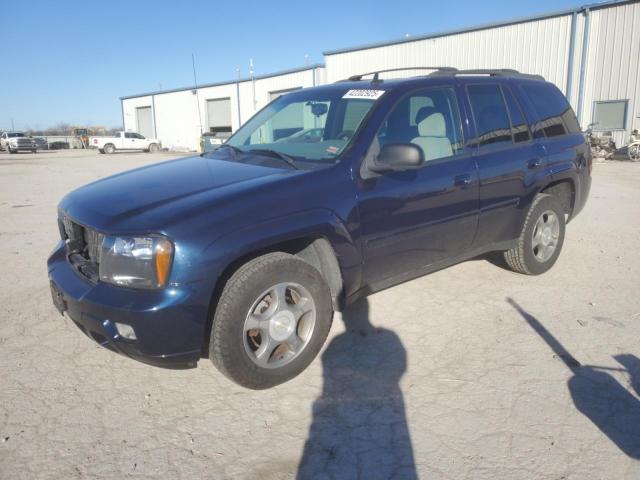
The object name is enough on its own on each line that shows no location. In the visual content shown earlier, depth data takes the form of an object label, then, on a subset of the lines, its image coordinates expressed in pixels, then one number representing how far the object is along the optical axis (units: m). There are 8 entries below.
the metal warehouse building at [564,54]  18.00
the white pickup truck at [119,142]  36.69
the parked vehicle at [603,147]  18.44
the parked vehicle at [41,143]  40.73
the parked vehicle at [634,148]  17.69
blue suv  2.57
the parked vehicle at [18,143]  37.81
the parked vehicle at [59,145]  50.61
